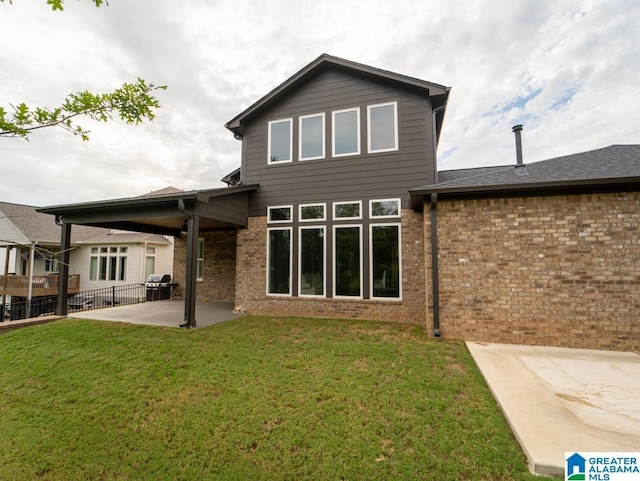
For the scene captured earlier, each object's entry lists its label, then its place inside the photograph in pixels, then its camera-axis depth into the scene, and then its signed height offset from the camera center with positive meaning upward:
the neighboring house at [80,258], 14.85 +0.32
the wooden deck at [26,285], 14.45 -1.13
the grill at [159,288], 11.80 -1.01
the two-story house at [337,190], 7.50 +2.12
